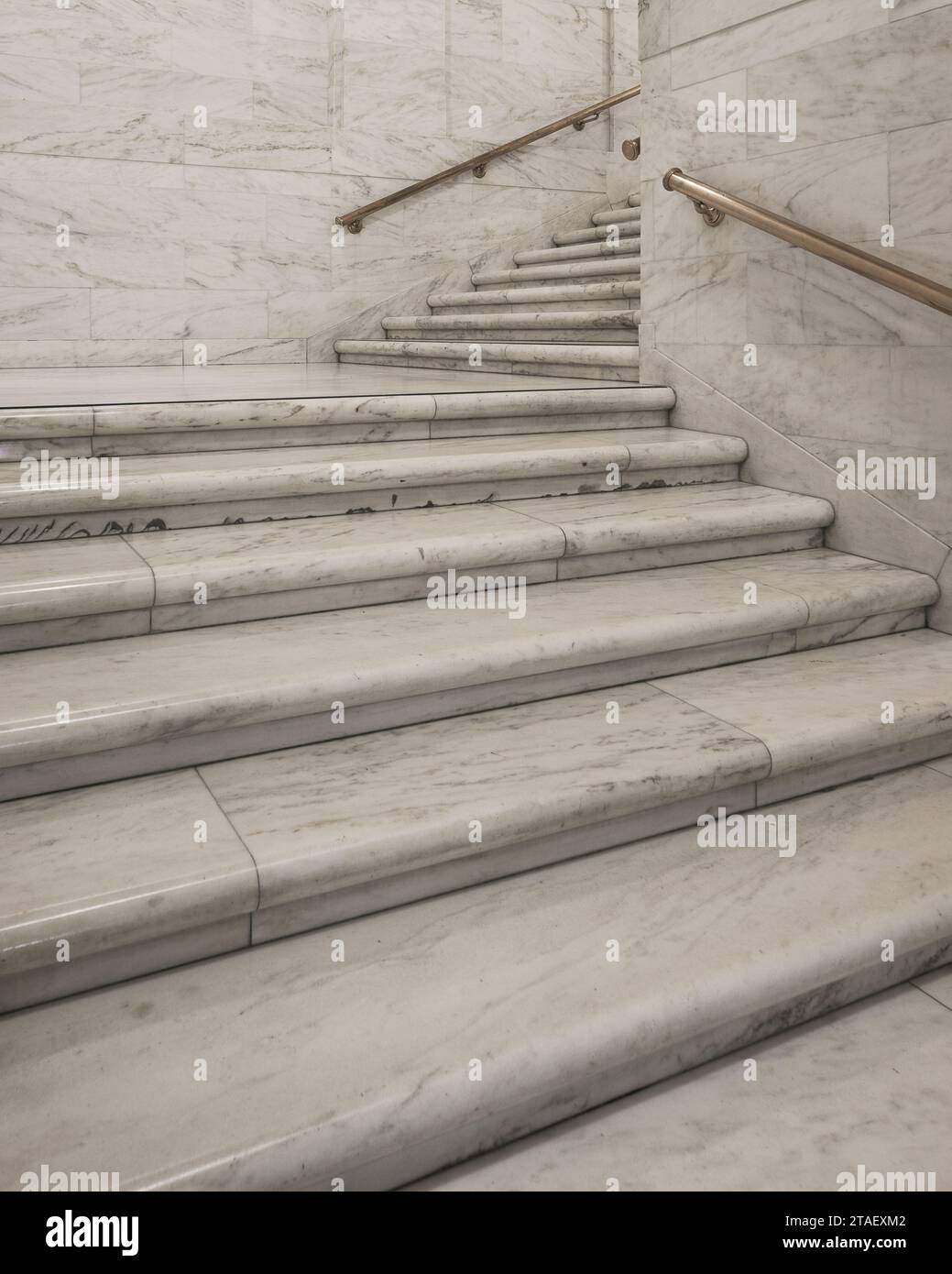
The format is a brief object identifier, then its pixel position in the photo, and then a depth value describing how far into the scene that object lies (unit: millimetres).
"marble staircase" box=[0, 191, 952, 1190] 1432
